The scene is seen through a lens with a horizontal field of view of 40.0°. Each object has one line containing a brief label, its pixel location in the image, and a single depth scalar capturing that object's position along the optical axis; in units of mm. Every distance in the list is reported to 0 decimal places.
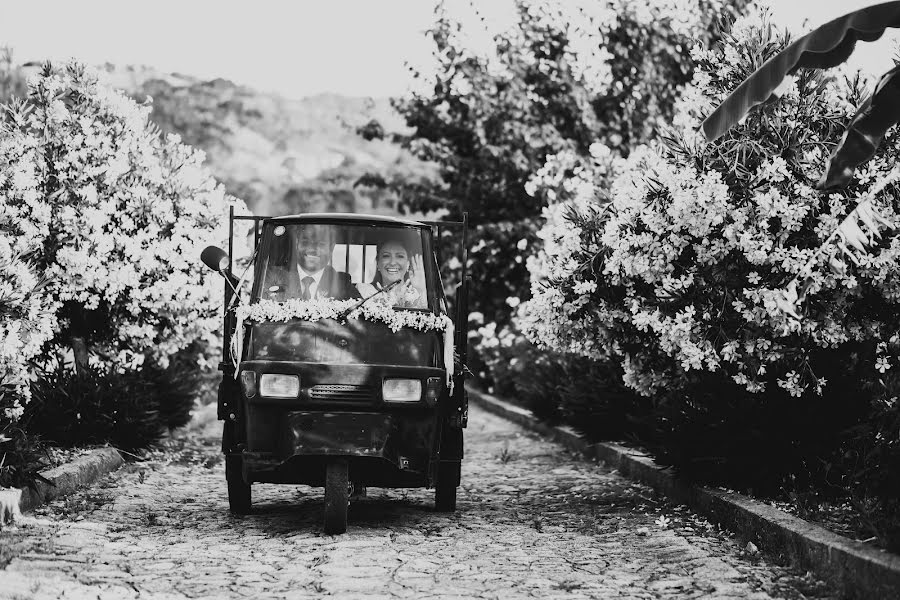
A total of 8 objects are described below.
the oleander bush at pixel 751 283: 8531
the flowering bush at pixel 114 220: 12336
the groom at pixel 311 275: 9109
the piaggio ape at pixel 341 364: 8469
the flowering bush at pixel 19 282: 8945
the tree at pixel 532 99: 24188
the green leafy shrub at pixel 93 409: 11791
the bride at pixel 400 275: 9234
